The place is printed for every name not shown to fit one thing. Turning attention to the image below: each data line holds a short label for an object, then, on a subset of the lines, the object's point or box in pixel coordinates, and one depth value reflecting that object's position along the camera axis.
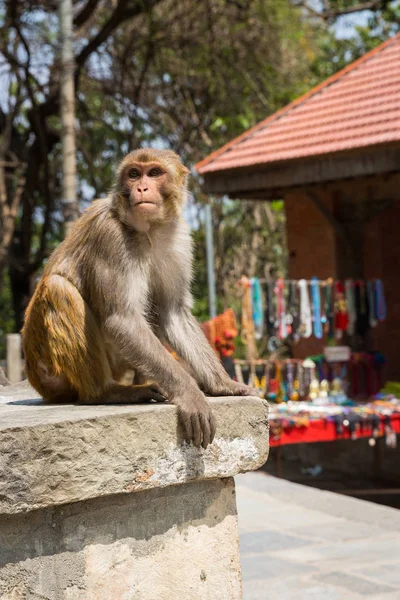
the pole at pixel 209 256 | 10.47
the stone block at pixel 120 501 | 2.72
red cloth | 8.41
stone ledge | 2.67
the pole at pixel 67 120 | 8.61
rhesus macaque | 3.20
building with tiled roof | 9.70
